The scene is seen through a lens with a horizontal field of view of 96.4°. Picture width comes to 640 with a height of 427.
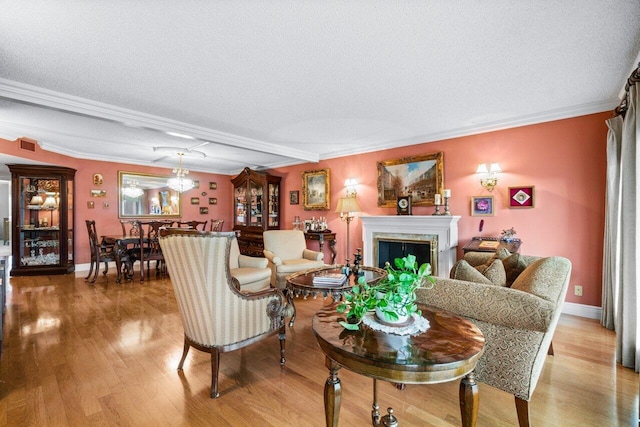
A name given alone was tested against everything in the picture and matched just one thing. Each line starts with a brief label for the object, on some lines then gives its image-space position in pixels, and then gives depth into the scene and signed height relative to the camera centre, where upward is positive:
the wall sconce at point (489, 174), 3.92 +0.50
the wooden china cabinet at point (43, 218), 5.39 -0.14
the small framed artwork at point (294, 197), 6.59 +0.30
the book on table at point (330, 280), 2.62 -0.65
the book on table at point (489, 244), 3.48 -0.43
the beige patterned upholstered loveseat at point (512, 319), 1.42 -0.57
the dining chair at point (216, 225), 6.16 -0.33
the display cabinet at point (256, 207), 6.64 +0.08
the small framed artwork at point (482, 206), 3.98 +0.05
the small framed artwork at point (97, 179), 6.09 +0.68
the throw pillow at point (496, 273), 1.97 -0.45
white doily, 1.24 -0.52
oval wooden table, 1.02 -0.54
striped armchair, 1.88 -0.61
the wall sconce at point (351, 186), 5.51 +0.47
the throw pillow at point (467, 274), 1.90 -0.44
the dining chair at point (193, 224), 5.80 -0.28
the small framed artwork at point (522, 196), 3.68 +0.18
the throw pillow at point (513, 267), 2.28 -0.46
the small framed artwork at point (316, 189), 5.94 +0.45
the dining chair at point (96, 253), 4.89 -0.76
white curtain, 2.16 -0.33
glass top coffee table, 2.55 -0.69
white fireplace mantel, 4.13 -0.31
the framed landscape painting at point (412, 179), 4.51 +0.52
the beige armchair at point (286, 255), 3.94 -0.69
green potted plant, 1.23 -0.39
